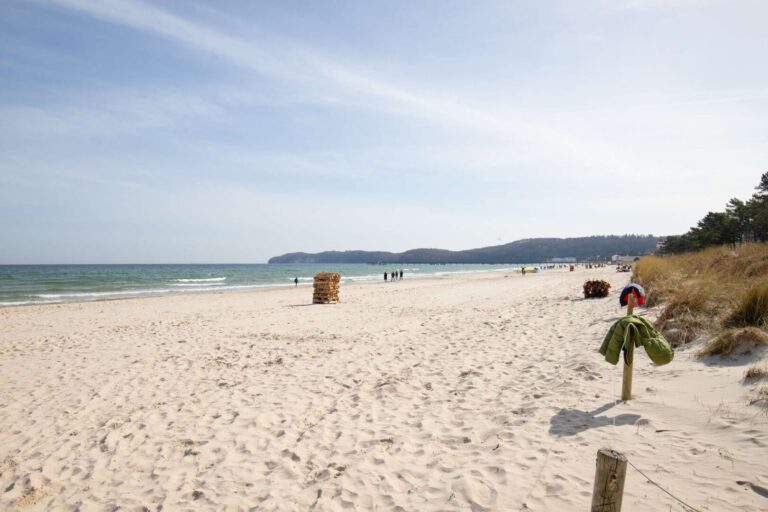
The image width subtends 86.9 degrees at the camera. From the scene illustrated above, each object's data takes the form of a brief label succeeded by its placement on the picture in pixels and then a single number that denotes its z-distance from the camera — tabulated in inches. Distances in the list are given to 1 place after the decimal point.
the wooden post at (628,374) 190.7
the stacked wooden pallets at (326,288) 808.3
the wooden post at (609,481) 88.9
